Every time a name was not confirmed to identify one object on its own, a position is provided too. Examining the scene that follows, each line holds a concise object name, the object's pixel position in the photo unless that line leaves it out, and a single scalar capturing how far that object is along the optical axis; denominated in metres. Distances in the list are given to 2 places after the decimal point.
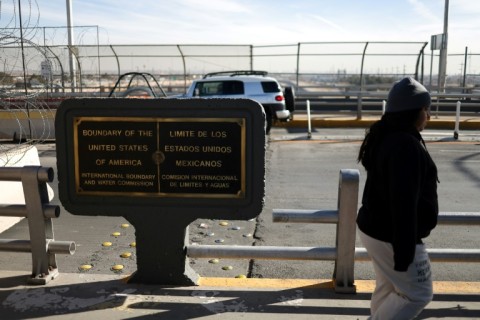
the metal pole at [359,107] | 17.53
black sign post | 3.75
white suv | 15.41
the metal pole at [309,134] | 14.48
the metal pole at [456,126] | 13.95
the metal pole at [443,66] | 21.08
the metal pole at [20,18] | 5.11
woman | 2.45
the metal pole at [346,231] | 3.73
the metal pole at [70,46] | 18.78
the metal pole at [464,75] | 21.97
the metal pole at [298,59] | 20.17
